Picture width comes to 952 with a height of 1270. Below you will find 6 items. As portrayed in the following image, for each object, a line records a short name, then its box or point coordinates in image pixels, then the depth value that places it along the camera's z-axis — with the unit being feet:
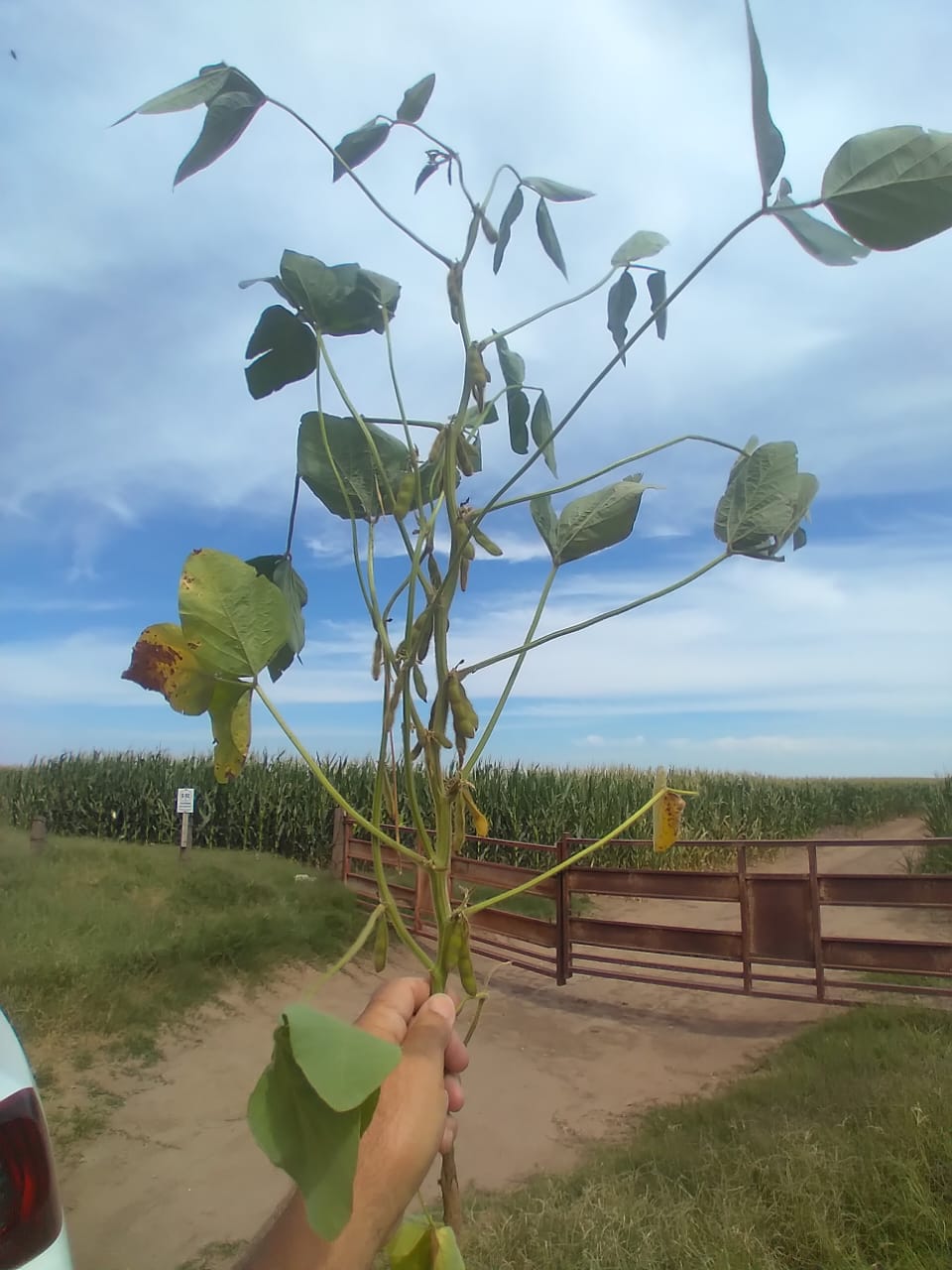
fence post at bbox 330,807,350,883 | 29.99
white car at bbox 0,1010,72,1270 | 5.32
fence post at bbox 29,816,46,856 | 29.06
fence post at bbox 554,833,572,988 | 20.79
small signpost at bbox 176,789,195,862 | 28.25
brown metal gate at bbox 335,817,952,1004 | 16.06
